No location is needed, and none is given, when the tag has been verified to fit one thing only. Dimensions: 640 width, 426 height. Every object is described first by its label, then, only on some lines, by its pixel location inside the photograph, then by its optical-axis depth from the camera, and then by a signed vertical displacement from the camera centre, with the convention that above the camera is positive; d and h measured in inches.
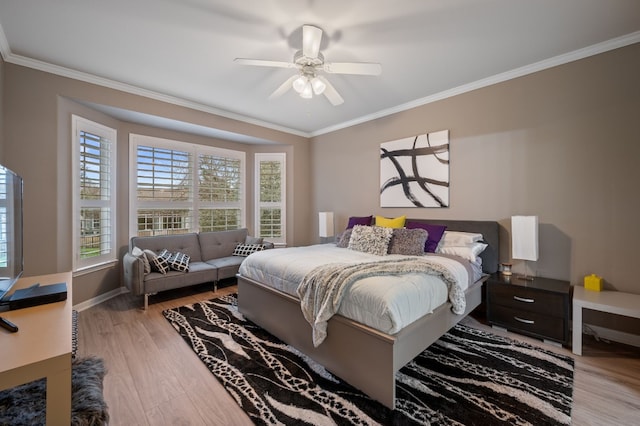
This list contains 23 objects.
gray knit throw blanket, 75.2 -21.9
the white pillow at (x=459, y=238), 120.4 -12.2
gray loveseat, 126.3 -27.6
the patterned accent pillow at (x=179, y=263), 138.9 -27.0
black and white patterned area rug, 62.9 -49.0
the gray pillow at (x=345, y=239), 142.3 -14.9
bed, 65.1 -37.5
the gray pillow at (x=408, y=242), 117.3 -13.6
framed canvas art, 139.4 +23.8
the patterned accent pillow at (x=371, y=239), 121.4 -13.0
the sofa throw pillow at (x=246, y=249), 175.4 -24.6
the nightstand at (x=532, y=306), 92.0 -35.7
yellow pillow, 143.6 -5.3
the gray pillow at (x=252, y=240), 180.7 -19.3
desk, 37.2 -21.8
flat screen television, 56.5 -4.0
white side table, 79.7 -29.3
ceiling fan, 85.4 +51.4
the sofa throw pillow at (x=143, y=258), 128.4 -22.6
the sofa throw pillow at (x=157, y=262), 134.3 -25.9
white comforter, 67.0 -22.8
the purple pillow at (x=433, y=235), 124.9 -11.2
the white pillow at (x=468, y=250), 114.2 -17.4
